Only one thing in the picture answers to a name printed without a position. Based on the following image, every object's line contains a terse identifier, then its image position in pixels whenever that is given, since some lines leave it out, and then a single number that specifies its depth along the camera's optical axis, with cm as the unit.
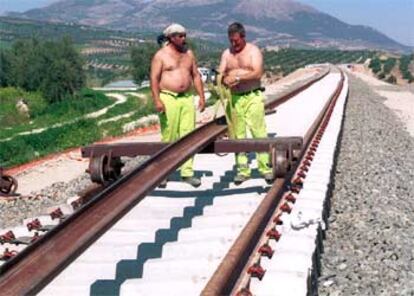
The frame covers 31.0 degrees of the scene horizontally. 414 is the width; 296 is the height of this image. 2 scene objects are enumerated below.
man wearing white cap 750
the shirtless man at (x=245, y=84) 778
